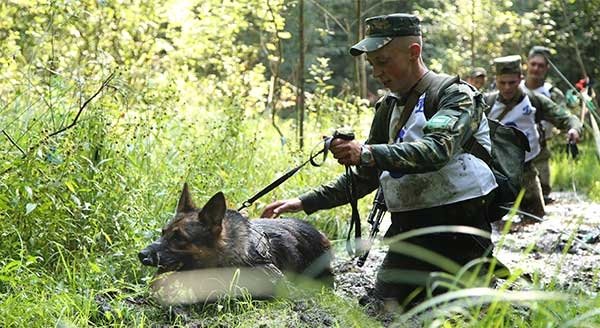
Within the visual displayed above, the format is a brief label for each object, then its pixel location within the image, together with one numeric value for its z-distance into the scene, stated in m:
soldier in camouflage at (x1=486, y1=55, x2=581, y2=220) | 10.26
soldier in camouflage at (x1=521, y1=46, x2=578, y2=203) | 11.44
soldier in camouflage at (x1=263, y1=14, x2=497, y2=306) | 5.23
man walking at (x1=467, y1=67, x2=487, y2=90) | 13.14
